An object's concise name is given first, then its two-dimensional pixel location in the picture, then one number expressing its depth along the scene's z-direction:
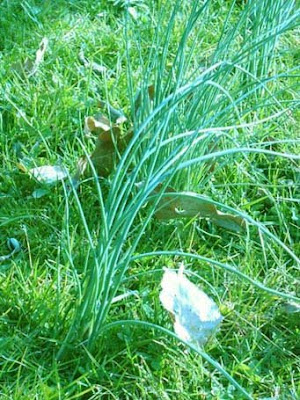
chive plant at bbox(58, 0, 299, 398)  1.01
